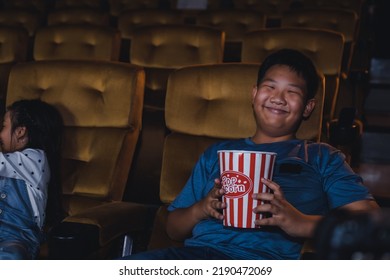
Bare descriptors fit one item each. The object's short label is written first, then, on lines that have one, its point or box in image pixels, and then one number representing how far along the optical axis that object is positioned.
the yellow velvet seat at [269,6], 4.64
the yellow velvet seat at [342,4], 4.38
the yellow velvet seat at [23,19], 4.27
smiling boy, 1.31
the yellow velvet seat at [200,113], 1.76
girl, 1.58
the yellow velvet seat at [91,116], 1.83
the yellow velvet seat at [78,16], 4.37
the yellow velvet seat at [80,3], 5.42
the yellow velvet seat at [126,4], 5.23
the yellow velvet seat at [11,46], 3.01
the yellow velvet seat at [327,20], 3.44
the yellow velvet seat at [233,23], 3.78
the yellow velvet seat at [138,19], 4.03
